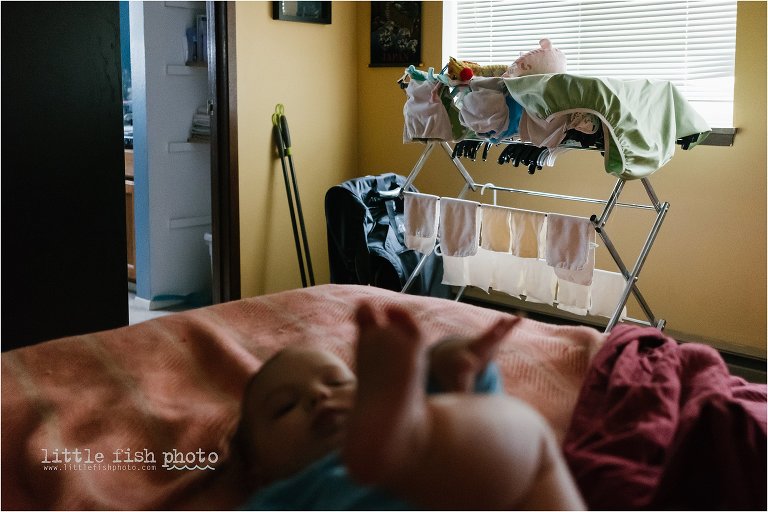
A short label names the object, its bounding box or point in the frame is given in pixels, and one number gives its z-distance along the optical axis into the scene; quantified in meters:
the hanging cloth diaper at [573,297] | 2.94
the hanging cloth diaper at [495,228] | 2.98
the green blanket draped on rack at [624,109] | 2.41
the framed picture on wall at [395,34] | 3.91
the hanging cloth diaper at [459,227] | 3.04
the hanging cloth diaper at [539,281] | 3.05
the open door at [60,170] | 2.26
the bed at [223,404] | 0.88
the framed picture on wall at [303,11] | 3.72
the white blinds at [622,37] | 3.02
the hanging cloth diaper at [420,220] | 3.19
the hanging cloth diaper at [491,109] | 2.72
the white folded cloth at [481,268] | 3.26
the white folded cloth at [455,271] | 3.36
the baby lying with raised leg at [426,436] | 0.52
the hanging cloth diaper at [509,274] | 3.16
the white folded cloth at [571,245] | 2.69
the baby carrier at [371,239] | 3.31
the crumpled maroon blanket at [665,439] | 0.86
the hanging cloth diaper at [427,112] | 2.99
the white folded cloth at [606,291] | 2.93
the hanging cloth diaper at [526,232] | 2.87
